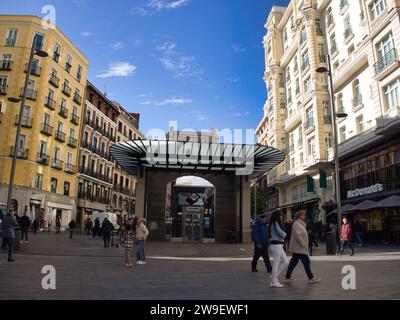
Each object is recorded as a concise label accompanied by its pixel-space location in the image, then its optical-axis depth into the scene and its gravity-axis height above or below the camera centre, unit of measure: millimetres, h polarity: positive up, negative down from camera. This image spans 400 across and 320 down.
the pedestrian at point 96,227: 29200 +507
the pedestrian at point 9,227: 11194 +155
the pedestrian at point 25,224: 16428 +374
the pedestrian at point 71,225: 27081 +610
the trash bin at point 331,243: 16375 -276
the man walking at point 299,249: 7805 -272
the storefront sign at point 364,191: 24172 +3463
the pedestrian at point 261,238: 9820 -72
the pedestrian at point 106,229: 19391 +214
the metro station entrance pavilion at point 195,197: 26062 +2977
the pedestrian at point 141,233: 11313 +29
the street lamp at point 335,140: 17228 +5091
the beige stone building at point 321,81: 24078 +13742
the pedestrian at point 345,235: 15548 +112
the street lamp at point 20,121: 14656 +4879
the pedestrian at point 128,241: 10717 -227
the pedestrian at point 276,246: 7332 -214
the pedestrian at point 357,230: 20594 +457
